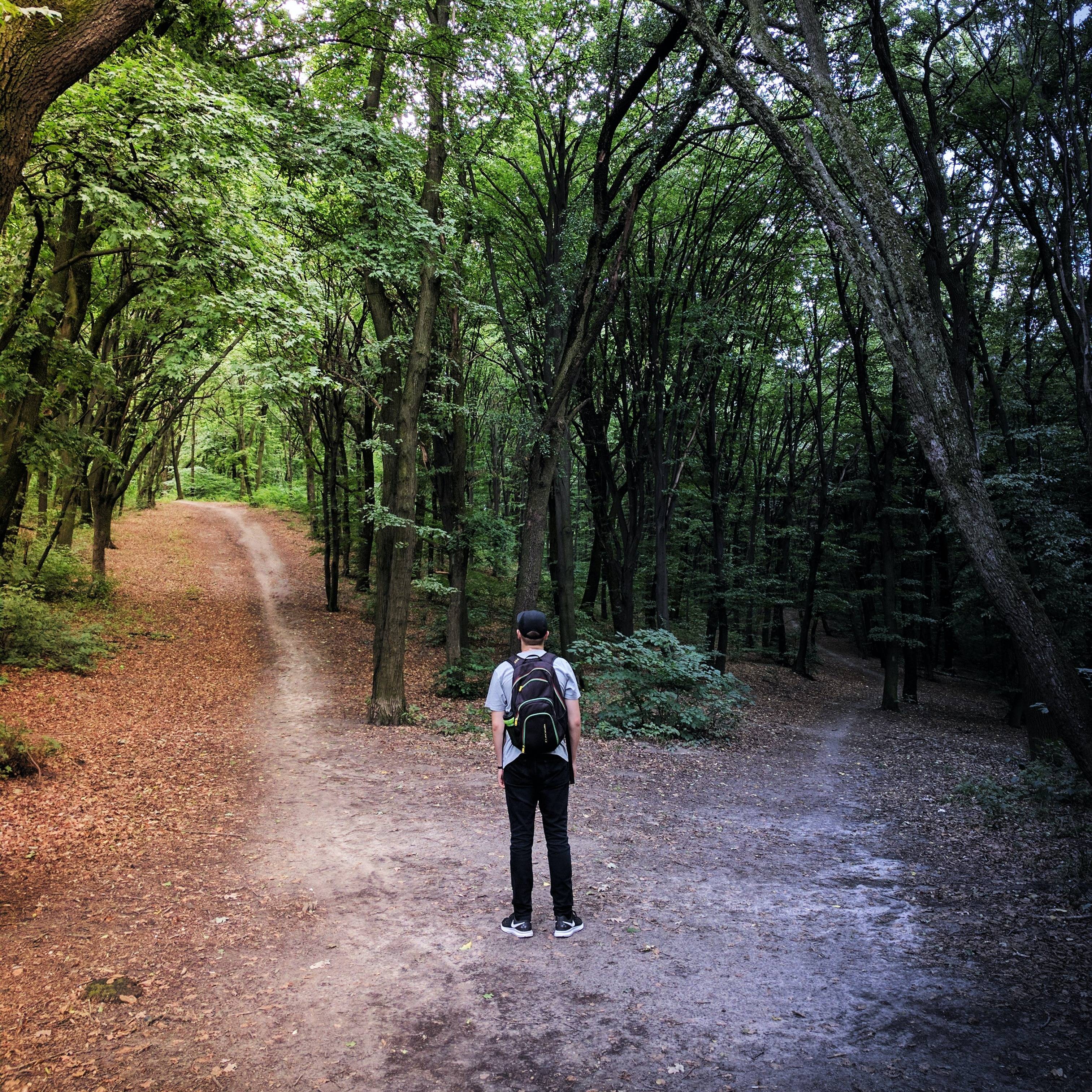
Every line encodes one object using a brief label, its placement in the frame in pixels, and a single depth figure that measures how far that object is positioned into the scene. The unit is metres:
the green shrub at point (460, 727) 11.11
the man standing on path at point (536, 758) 4.11
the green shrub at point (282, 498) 38.25
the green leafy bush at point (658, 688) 11.38
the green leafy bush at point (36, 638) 10.90
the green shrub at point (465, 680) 13.88
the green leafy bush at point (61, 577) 13.70
